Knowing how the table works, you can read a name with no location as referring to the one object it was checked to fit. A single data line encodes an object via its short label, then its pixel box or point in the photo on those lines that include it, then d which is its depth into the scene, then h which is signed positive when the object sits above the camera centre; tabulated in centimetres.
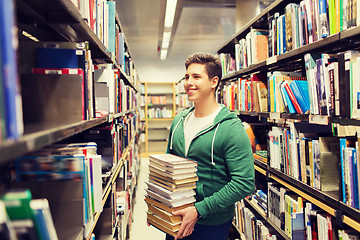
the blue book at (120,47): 237 +60
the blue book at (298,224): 165 -74
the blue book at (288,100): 169 +4
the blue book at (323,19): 140 +46
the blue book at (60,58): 97 +21
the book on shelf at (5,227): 43 -18
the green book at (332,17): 135 +45
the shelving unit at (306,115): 125 -6
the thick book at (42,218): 51 -20
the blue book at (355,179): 119 -34
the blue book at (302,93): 158 +8
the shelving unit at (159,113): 859 -7
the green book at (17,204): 48 -16
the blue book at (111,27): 178 +58
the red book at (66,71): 94 +16
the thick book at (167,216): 138 -56
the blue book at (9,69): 41 +8
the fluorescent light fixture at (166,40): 559 +165
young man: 140 -24
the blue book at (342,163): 126 -28
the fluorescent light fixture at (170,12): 378 +157
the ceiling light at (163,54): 748 +172
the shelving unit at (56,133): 54 -4
